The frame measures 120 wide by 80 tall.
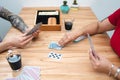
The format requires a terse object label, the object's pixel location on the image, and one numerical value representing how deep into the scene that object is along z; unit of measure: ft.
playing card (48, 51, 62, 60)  3.95
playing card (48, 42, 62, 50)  4.28
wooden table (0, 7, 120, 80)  3.45
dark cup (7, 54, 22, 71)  3.49
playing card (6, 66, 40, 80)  3.35
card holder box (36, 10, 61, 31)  4.97
